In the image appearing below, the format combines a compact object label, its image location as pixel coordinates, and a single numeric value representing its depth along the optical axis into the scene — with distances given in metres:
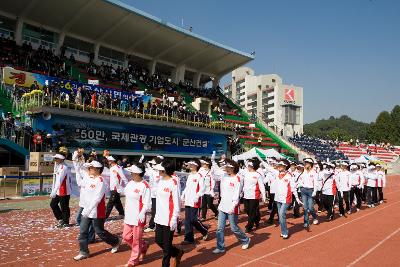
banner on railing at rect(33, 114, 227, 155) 22.27
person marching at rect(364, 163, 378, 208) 17.44
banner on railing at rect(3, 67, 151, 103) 22.70
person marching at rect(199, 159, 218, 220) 10.94
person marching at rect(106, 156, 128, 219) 10.24
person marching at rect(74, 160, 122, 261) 7.22
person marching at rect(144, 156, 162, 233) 9.85
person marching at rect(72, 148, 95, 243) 9.91
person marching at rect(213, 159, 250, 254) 7.89
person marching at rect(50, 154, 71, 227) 9.91
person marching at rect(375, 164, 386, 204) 18.30
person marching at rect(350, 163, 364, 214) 16.00
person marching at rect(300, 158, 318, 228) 11.39
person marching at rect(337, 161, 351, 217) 14.38
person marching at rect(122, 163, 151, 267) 6.86
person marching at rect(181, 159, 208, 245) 8.87
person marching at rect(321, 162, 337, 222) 12.95
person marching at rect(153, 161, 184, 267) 6.50
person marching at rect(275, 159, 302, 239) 9.60
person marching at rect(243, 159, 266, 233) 10.16
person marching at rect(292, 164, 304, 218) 12.15
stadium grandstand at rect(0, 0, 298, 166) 22.02
